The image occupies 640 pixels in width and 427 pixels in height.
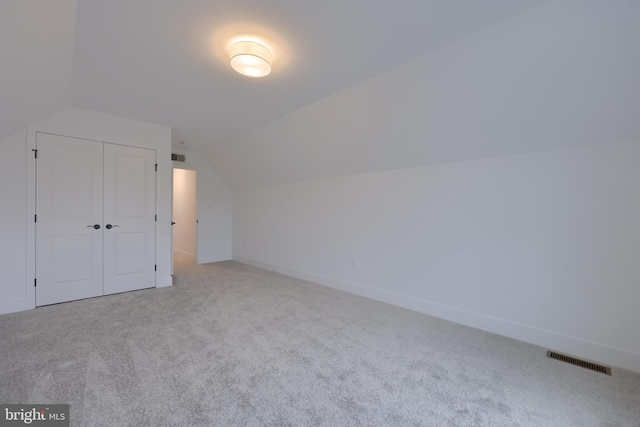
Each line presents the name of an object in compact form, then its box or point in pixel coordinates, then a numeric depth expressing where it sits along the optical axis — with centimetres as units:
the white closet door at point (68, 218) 333
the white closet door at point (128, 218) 380
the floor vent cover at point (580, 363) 215
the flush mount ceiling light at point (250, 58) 212
